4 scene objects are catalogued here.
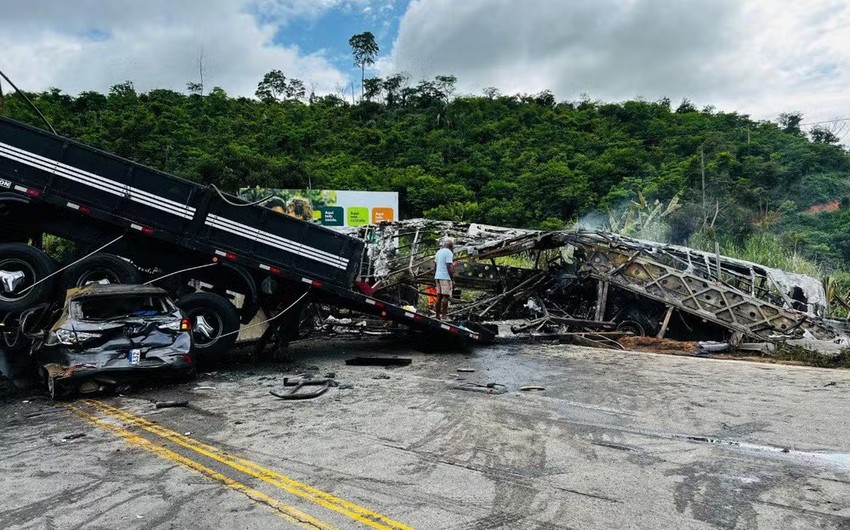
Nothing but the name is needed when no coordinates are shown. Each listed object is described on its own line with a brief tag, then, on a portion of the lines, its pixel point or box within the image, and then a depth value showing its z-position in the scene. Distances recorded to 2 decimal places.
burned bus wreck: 12.44
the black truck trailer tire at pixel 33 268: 8.74
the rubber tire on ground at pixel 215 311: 9.62
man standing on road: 12.71
